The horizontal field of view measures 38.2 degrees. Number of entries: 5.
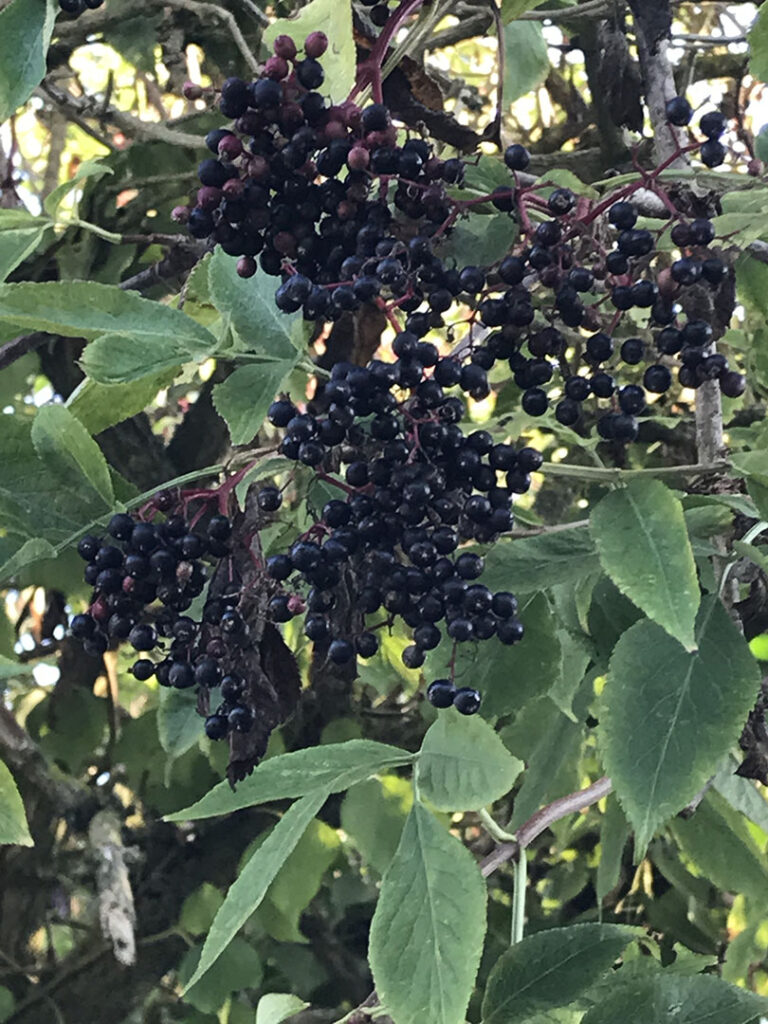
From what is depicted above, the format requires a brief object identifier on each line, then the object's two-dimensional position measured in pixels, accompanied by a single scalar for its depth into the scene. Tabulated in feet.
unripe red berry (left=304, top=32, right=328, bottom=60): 1.90
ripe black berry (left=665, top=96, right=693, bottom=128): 2.11
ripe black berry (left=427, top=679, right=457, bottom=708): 1.93
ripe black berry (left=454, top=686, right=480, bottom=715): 1.94
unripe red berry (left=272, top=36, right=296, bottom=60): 1.83
